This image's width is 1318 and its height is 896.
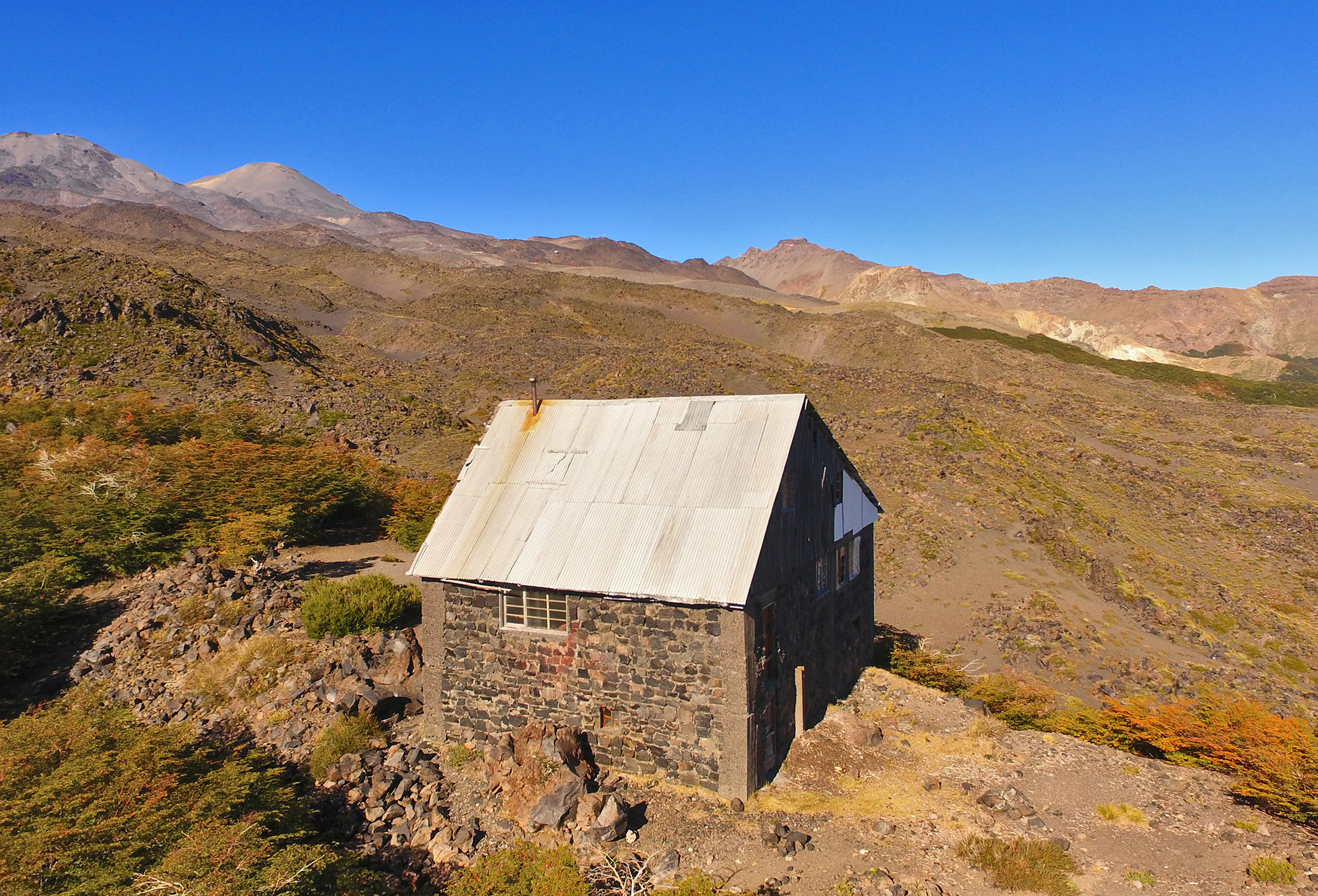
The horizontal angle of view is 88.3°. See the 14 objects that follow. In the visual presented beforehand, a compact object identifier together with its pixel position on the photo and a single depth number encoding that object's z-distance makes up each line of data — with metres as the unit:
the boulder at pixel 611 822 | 10.87
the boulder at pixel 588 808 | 11.13
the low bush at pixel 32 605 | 15.50
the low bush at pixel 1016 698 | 16.86
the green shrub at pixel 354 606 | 15.82
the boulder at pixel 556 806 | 11.21
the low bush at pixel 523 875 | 9.44
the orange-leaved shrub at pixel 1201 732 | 12.13
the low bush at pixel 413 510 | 23.47
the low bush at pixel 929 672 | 19.70
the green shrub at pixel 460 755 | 13.23
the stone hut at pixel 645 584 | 11.94
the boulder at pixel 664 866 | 10.09
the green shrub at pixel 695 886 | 9.34
